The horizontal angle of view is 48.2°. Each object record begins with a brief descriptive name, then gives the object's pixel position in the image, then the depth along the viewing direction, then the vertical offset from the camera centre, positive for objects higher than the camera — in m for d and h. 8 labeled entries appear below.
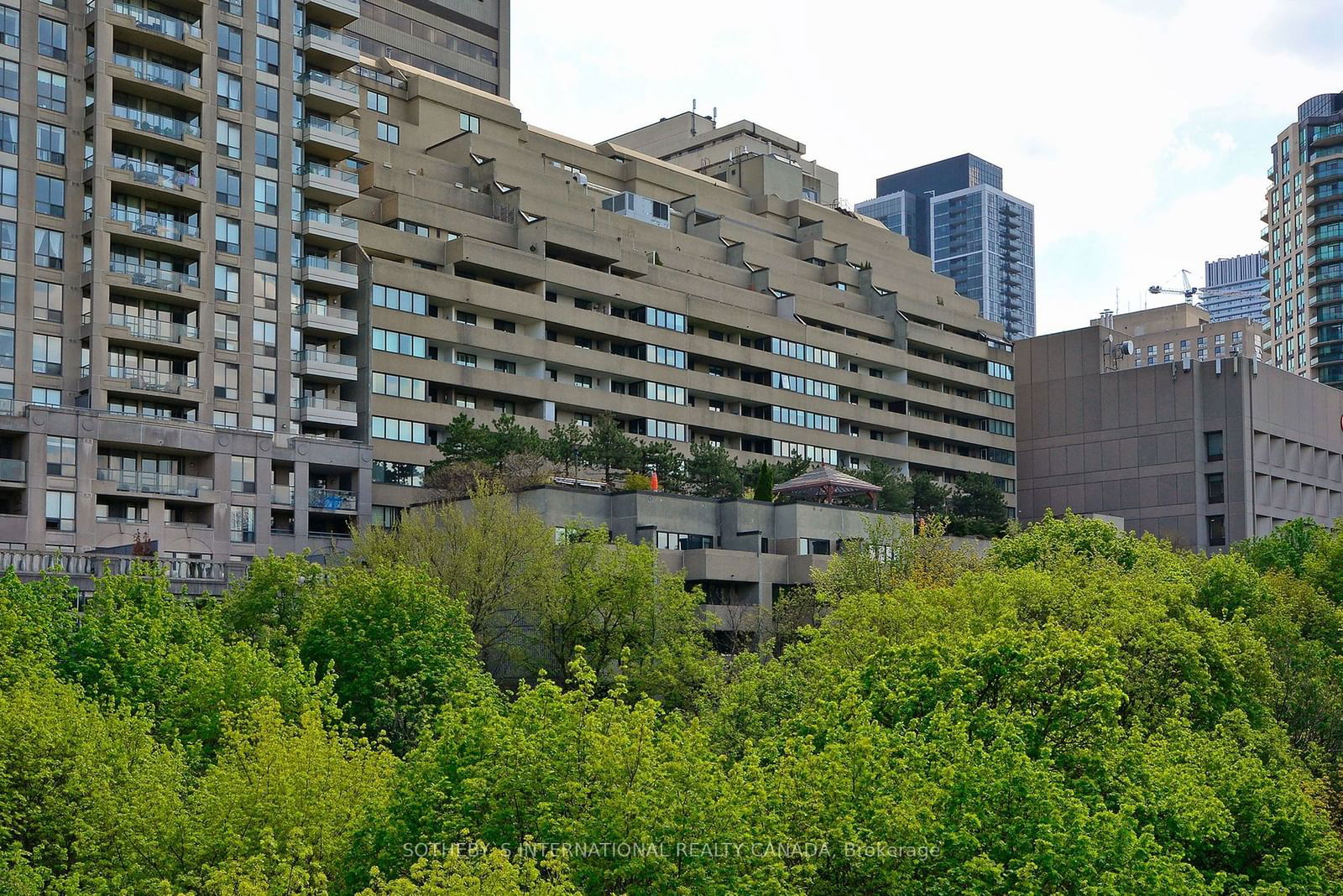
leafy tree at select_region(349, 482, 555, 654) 70.88 +0.22
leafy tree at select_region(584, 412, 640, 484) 100.00 +7.71
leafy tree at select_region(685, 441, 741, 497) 107.75 +6.43
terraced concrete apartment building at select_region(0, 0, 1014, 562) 90.69 +19.79
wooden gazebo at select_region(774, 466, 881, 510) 90.38 +4.82
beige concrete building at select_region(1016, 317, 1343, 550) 153.50 +13.33
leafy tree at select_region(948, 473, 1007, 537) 132.38 +5.74
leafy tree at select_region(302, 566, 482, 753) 56.19 -3.36
